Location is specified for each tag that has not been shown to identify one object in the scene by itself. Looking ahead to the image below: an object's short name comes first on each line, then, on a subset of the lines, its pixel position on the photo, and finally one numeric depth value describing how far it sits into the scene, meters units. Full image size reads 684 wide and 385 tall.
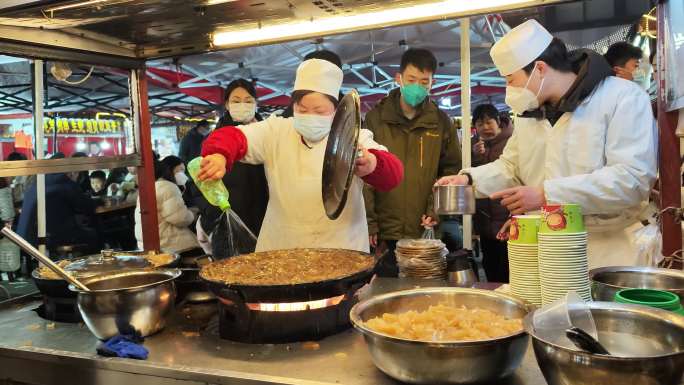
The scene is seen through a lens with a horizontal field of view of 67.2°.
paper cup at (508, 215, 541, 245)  1.53
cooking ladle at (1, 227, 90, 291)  1.57
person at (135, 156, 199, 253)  4.66
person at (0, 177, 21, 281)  5.40
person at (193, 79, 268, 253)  3.10
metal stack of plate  2.21
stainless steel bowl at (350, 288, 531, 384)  1.16
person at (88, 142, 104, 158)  9.79
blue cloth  1.52
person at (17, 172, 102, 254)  5.54
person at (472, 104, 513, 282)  4.03
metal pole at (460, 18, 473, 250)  3.80
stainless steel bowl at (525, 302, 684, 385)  0.96
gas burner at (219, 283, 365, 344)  1.58
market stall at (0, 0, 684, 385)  1.18
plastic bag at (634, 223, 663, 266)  2.16
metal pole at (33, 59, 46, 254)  4.34
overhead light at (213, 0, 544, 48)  1.88
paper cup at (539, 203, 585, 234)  1.38
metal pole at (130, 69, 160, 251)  2.74
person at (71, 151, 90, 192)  8.07
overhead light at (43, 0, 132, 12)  1.80
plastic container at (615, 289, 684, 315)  1.28
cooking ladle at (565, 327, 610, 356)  1.04
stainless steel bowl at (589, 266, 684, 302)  1.52
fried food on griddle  1.61
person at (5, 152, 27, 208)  6.81
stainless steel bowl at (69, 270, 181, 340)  1.60
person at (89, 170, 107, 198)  8.69
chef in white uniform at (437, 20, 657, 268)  1.97
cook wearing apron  2.23
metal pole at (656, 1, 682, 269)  2.11
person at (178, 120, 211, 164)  6.47
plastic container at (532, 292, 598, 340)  1.15
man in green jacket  3.29
